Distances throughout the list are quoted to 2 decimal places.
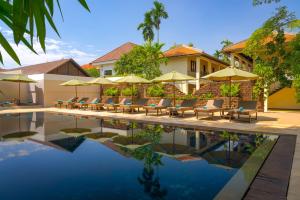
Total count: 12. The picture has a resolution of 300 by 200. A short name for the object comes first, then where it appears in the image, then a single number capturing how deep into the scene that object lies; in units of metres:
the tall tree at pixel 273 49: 13.94
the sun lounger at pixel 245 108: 11.47
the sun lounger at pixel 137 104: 16.39
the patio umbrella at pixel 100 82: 18.47
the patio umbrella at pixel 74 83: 20.38
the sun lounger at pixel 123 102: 17.73
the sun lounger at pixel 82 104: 19.72
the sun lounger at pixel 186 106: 13.95
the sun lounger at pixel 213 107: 12.53
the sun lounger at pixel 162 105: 14.60
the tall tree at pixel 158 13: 36.31
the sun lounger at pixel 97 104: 18.62
